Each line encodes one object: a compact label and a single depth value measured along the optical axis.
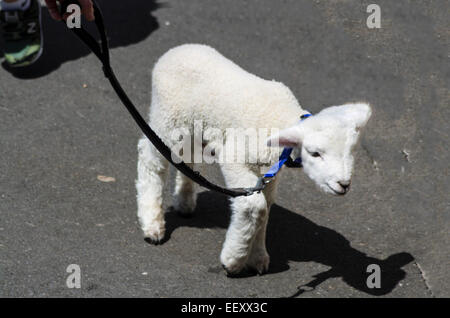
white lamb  4.00
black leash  3.86
